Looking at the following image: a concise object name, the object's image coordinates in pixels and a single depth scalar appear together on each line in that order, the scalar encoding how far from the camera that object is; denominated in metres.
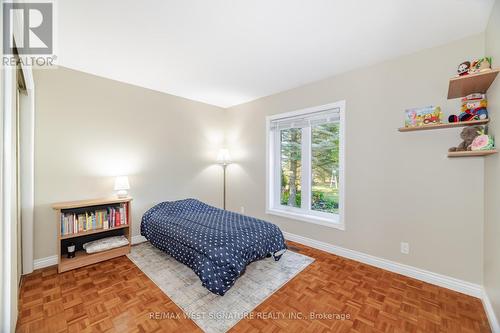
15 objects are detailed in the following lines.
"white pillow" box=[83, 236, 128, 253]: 2.52
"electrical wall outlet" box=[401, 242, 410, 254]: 2.29
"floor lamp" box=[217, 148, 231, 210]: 4.11
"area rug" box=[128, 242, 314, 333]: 1.71
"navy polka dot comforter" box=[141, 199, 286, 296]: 1.90
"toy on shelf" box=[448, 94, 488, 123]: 1.77
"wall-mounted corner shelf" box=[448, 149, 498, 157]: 1.61
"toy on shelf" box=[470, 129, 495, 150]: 1.63
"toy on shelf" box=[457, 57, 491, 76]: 1.61
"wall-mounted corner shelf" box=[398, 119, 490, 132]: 1.77
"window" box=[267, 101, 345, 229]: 2.94
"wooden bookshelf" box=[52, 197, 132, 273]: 2.30
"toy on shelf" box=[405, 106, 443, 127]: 2.04
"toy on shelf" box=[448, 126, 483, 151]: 1.80
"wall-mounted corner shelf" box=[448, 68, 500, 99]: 1.60
